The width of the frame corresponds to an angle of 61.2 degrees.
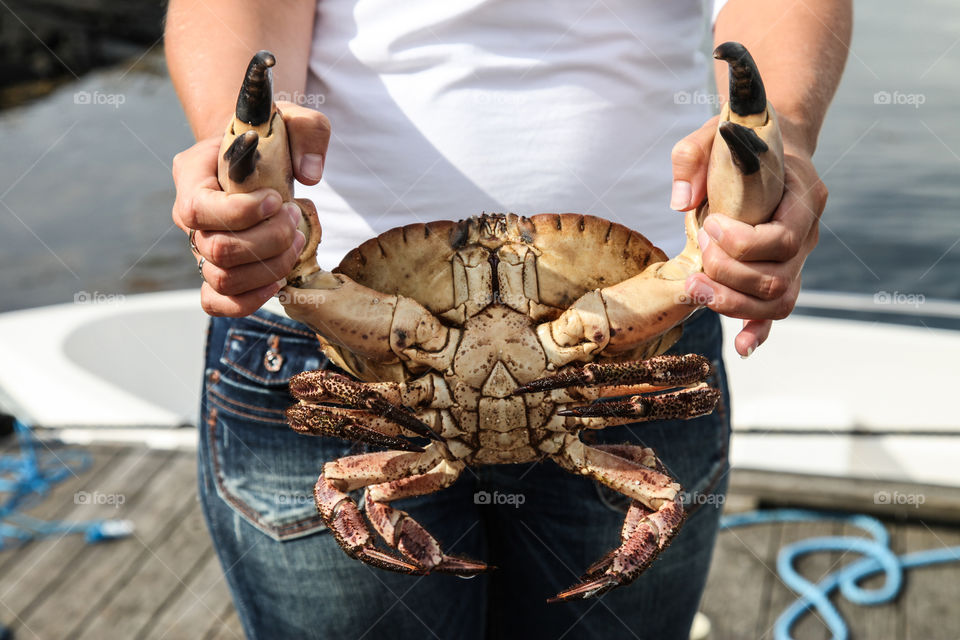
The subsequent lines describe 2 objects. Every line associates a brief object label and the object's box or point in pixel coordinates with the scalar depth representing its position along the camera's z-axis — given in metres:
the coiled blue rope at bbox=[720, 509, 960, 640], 3.21
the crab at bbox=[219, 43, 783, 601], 1.43
